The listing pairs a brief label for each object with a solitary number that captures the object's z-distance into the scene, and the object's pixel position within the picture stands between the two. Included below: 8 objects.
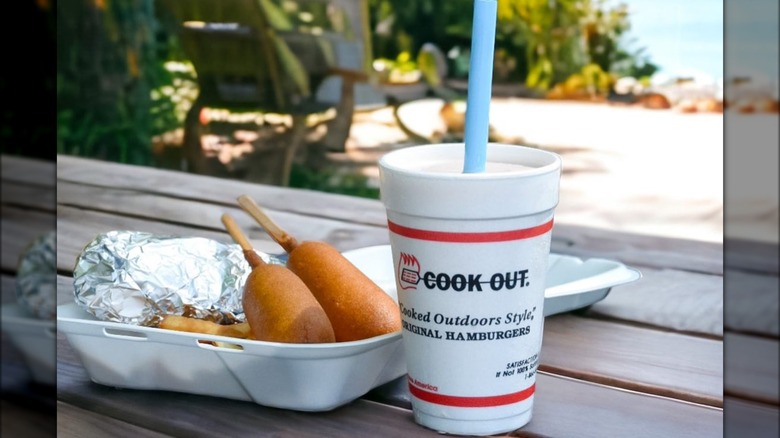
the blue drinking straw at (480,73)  0.60
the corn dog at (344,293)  0.69
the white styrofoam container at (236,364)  0.63
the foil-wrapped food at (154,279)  0.74
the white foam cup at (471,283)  0.60
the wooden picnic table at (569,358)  0.64
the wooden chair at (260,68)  2.88
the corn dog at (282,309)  0.65
